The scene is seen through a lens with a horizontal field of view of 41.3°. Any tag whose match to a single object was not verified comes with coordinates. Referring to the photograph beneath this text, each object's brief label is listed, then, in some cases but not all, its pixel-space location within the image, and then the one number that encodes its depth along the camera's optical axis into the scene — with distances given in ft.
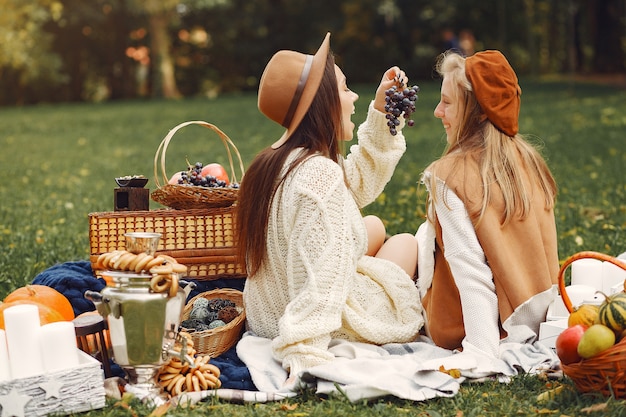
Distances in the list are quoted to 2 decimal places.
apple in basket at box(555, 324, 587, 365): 9.55
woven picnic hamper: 13.44
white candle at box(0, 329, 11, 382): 9.57
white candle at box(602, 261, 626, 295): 12.60
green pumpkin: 9.31
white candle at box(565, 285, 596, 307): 11.62
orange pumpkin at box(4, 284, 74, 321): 11.60
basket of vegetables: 9.23
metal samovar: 9.55
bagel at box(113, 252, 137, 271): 9.55
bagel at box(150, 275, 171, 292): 9.51
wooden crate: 9.29
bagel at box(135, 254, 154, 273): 9.50
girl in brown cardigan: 11.18
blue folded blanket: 10.85
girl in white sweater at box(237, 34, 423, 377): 10.47
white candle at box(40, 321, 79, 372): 9.62
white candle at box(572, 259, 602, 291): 12.64
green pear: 9.28
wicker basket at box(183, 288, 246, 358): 11.45
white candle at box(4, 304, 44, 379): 9.48
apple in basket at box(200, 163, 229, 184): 14.65
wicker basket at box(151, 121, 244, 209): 13.66
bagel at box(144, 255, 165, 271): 9.55
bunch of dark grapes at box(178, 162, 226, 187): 14.11
